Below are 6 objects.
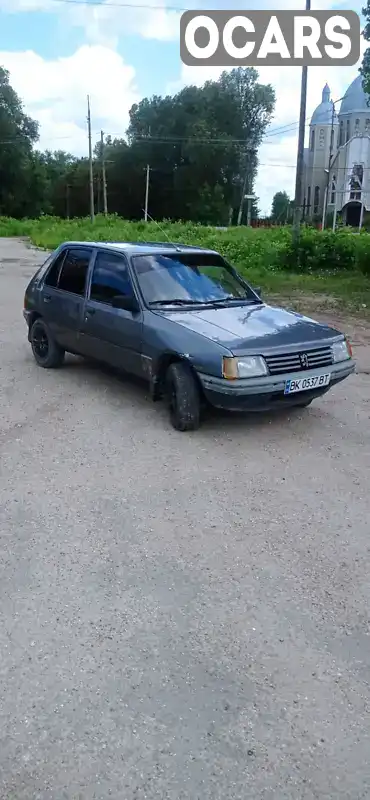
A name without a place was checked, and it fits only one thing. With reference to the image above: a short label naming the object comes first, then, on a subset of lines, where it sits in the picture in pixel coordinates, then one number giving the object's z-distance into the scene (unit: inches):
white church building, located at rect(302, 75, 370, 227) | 3457.2
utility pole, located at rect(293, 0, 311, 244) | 812.0
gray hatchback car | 222.1
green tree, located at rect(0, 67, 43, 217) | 3161.9
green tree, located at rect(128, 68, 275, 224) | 3134.8
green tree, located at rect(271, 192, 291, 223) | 4855.8
